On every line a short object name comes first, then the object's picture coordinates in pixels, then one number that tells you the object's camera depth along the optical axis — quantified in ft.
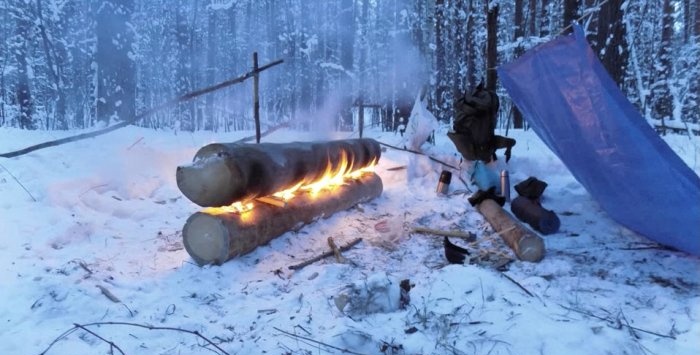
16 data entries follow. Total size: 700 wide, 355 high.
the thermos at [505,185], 21.26
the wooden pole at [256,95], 25.82
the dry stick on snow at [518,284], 10.96
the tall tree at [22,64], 75.92
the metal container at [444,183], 23.79
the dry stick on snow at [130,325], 9.43
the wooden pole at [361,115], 34.53
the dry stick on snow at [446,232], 17.12
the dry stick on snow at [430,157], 26.58
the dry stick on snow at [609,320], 8.72
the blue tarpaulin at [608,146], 12.79
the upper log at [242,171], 14.29
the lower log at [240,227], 14.33
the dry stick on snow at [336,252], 15.30
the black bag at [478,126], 22.80
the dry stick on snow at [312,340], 8.81
